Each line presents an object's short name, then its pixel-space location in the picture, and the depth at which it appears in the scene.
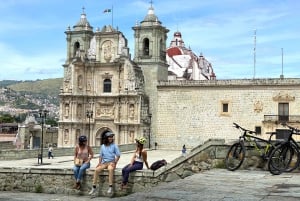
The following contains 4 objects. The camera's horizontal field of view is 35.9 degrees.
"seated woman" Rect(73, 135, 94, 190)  8.80
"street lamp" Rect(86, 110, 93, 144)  35.66
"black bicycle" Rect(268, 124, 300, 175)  9.42
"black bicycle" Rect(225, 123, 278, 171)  9.88
